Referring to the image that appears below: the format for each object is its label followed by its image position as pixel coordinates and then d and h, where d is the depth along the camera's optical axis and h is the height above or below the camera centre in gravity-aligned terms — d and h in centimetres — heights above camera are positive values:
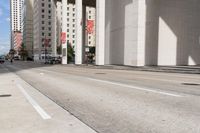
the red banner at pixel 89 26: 3525 +560
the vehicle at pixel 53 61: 5415 -100
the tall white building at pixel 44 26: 8866 +1415
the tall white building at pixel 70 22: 9376 +1655
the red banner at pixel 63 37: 4402 +451
